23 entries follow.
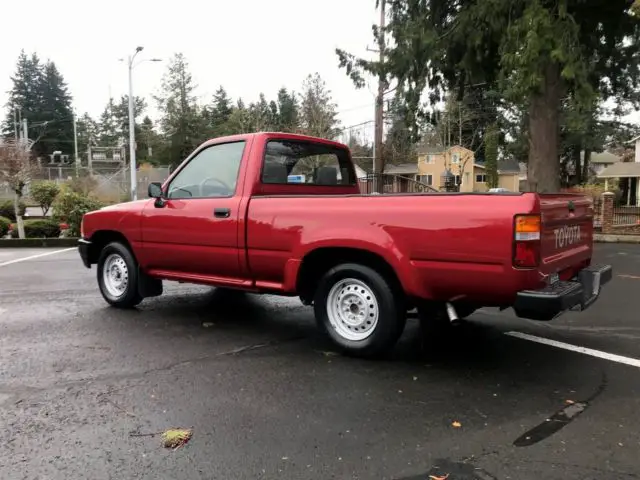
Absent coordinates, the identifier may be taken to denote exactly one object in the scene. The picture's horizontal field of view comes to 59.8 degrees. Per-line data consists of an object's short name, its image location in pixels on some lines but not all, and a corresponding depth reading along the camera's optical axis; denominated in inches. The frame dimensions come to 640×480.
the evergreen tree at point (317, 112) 1577.3
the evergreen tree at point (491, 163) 1796.8
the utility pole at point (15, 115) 3063.5
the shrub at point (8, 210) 918.1
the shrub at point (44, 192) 884.6
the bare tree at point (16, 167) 700.3
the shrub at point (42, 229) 669.9
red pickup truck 152.7
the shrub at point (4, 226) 681.0
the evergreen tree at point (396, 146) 1552.8
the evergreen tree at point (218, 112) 2719.0
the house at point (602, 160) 2802.7
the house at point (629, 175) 1574.8
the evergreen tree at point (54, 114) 3221.0
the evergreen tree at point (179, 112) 2568.9
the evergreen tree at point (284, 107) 2658.7
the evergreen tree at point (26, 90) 3233.3
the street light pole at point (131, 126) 1011.9
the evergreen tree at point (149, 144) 2615.7
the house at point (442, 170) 2181.3
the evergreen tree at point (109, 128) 3590.1
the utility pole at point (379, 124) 754.8
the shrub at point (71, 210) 671.1
